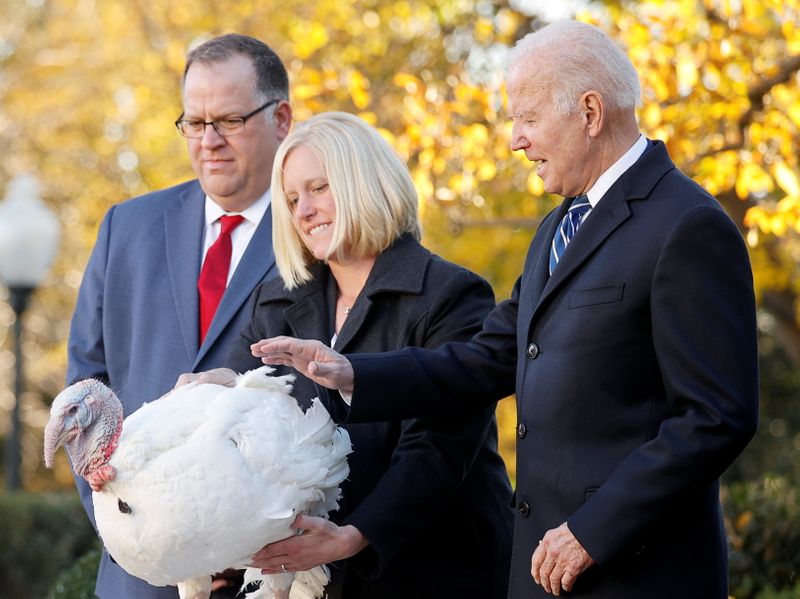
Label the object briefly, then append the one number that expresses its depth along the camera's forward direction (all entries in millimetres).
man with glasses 8117
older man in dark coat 5301
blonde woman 6914
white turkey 5793
